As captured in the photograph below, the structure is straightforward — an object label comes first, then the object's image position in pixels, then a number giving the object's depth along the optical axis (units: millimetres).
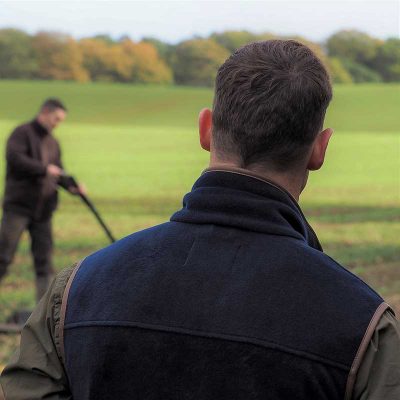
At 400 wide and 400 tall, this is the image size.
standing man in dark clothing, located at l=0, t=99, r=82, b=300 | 8445
